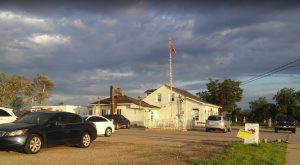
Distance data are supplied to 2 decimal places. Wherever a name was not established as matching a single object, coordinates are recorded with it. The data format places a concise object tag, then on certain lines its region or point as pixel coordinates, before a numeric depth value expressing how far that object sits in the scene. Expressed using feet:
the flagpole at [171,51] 97.68
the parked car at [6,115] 41.11
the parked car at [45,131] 29.12
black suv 86.29
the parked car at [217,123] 79.71
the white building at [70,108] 106.83
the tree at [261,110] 192.81
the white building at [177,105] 116.64
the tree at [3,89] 128.31
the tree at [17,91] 129.43
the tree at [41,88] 142.47
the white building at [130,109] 108.35
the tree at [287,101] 179.53
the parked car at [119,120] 85.95
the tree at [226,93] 158.08
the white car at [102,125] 52.53
